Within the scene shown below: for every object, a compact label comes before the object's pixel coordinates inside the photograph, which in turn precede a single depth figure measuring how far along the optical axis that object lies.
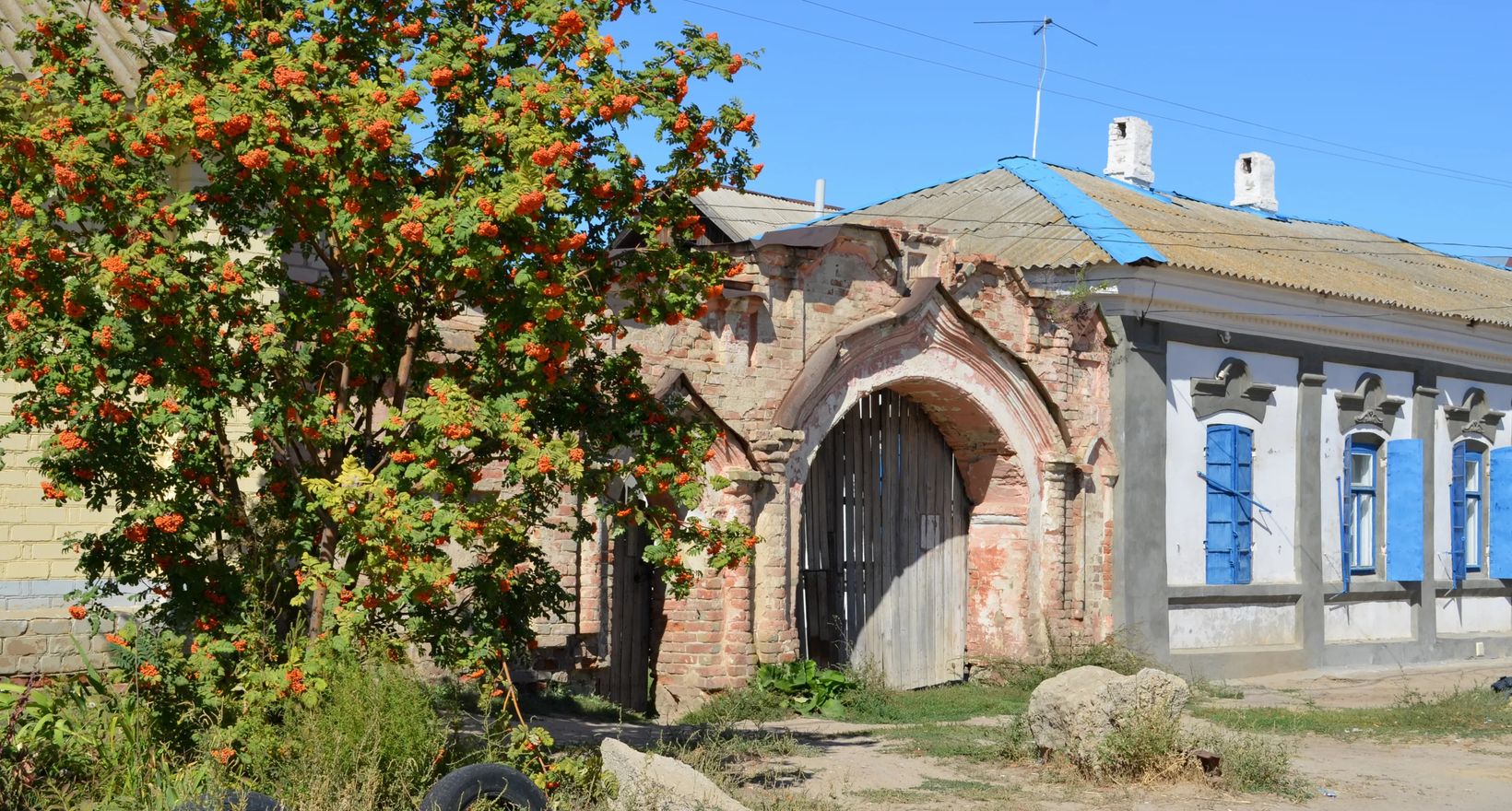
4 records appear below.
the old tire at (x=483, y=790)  6.52
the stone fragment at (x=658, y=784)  7.09
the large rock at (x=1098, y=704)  9.25
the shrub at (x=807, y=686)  11.93
